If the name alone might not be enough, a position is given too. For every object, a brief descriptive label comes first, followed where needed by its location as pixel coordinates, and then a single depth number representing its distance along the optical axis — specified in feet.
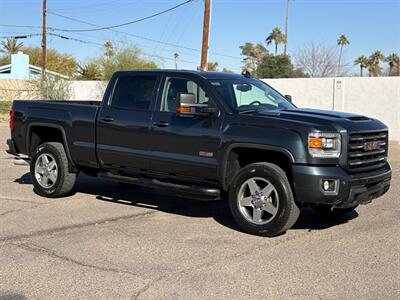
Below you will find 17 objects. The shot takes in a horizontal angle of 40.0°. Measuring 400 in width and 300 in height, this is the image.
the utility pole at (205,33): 72.13
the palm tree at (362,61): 267.18
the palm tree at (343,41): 281.95
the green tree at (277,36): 291.52
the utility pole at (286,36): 235.81
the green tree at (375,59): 259.39
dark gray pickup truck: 20.01
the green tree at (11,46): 244.57
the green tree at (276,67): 191.62
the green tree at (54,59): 214.90
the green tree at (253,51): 307.85
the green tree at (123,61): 155.63
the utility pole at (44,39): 124.99
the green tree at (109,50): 159.53
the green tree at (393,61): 241.92
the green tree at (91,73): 159.94
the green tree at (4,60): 245.65
